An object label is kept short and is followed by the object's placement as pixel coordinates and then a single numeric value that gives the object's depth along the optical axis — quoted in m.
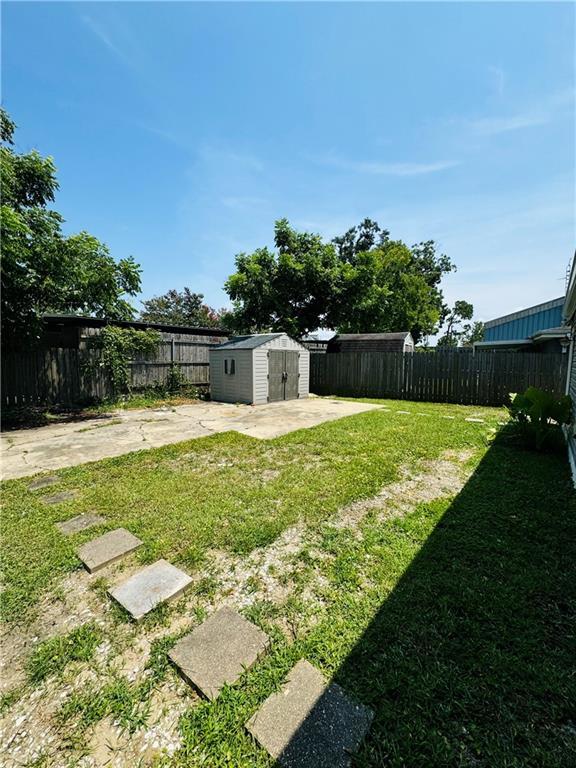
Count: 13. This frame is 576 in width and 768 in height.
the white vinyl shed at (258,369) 9.16
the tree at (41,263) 5.70
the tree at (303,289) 15.62
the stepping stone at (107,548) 2.10
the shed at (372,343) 14.08
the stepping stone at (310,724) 1.06
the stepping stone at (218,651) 1.33
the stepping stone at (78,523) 2.50
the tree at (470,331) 44.94
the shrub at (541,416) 4.40
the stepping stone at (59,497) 3.01
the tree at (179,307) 31.25
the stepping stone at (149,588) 1.74
